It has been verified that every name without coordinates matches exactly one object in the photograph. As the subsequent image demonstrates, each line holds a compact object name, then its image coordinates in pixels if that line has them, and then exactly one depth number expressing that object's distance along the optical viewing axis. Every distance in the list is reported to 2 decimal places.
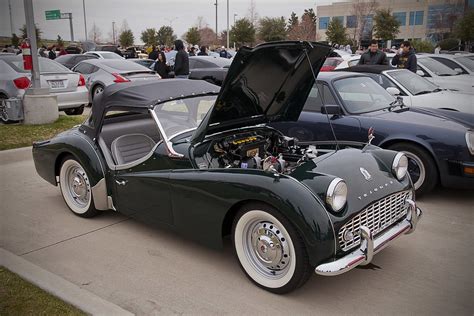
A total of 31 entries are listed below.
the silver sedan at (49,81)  9.73
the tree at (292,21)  66.36
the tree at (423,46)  35.25
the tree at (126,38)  58.81
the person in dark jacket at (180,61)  12.02
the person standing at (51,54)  20.52
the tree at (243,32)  50.94
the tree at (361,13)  52.74
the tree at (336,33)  49.56
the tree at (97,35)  55.53
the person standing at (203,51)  19.17
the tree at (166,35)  63.56
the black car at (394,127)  5.12
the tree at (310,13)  77.70
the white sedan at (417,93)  7.73
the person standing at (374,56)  10.06
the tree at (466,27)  34.19
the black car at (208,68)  12.95
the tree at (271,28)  55.69
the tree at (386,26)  46.59
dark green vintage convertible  3.15
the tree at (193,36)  52.75
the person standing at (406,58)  10.07
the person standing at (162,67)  13.12
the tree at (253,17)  54.88
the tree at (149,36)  58.59
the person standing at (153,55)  18.28
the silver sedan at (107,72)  12.65
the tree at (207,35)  69.24
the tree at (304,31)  59.03
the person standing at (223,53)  22.01
